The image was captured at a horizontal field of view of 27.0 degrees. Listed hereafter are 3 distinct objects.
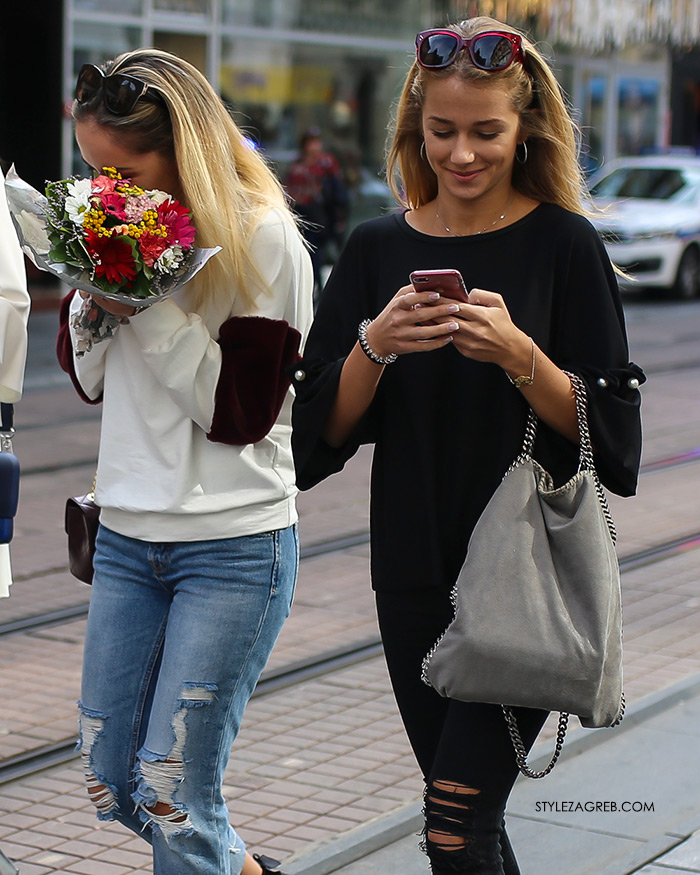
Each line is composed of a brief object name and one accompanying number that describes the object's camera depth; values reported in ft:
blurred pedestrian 55.11
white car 61.93
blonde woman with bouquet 8.96
